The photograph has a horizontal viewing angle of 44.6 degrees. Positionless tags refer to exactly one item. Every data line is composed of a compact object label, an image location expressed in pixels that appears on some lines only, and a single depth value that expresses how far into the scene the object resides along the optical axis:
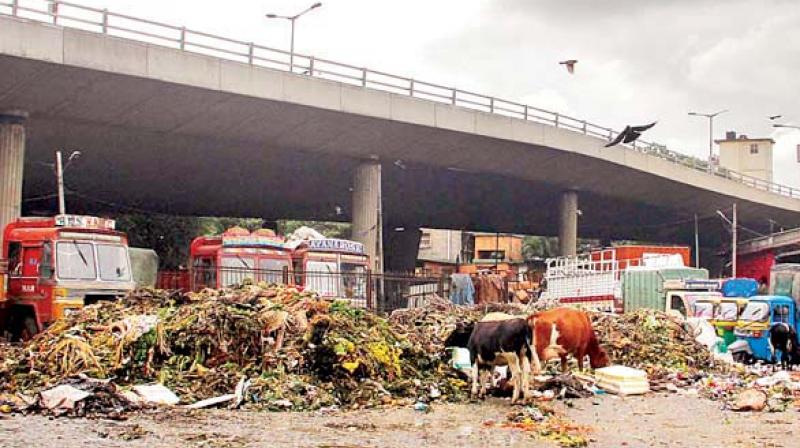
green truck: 31.22
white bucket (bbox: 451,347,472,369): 16.50
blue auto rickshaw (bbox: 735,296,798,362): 22.98
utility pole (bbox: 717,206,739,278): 56.17
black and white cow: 14.35
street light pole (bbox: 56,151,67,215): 27.90
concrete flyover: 28.75
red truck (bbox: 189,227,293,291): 24.66
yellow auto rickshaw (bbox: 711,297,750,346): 23.87
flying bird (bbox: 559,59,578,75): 45.85
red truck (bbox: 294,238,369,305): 26.17
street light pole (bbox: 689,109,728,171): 65.32
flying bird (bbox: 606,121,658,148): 43.69
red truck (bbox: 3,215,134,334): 18.81
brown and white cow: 16.56
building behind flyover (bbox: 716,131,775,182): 109.19
